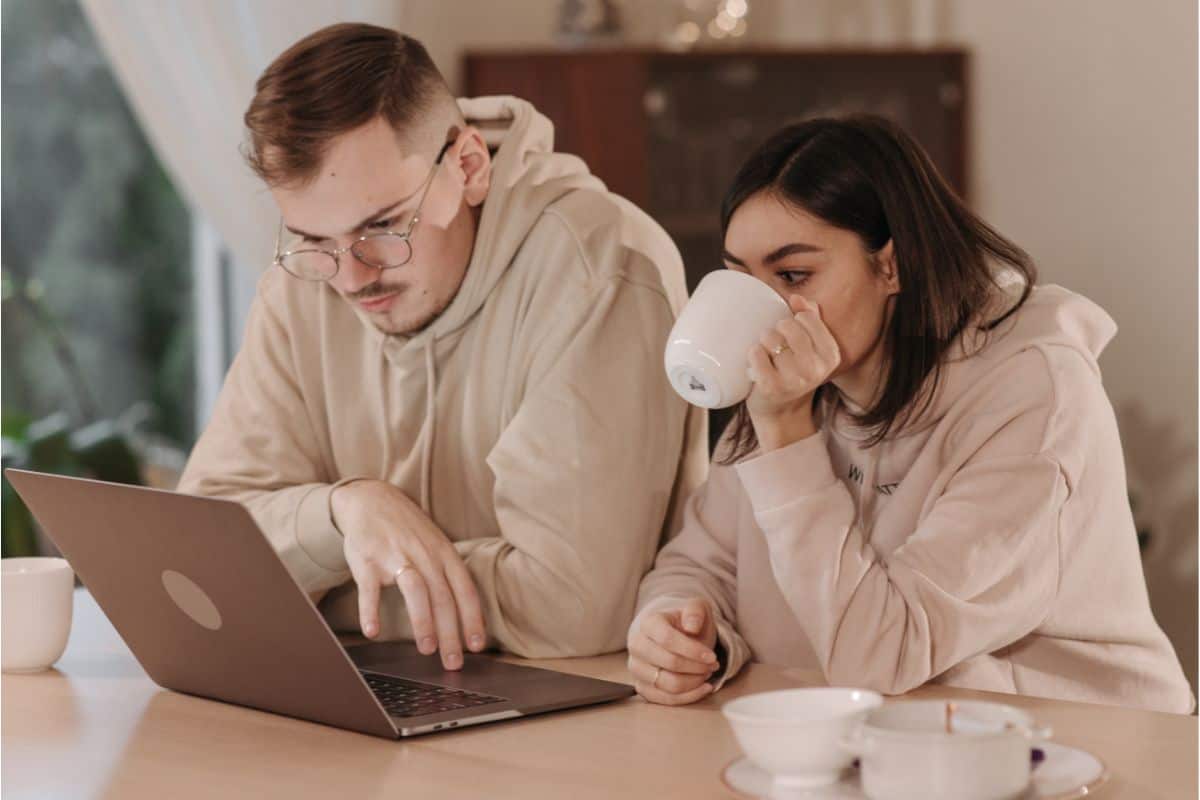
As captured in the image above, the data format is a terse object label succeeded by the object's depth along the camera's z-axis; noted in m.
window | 3.18
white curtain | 2.98
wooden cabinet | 3.42
